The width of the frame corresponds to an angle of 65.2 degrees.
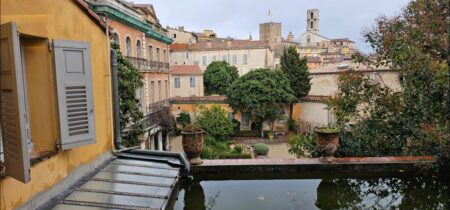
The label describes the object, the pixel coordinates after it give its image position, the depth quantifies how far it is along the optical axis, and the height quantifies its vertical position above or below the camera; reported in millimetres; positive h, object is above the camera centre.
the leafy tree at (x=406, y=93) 7777 -379
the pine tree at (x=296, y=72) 32375 +682
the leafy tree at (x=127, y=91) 12463 -313
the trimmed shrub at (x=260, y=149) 22766 -4529
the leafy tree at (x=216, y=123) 26594 -3201
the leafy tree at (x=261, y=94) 29797 -1273
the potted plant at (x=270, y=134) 29578 -4603
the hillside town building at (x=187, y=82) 39438 -92
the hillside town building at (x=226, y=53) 51688 +4017
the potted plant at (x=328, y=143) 7254 -1335
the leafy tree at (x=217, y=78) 43750 +327
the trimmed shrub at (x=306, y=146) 8719 -1729
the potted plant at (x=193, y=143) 7000 -1234
